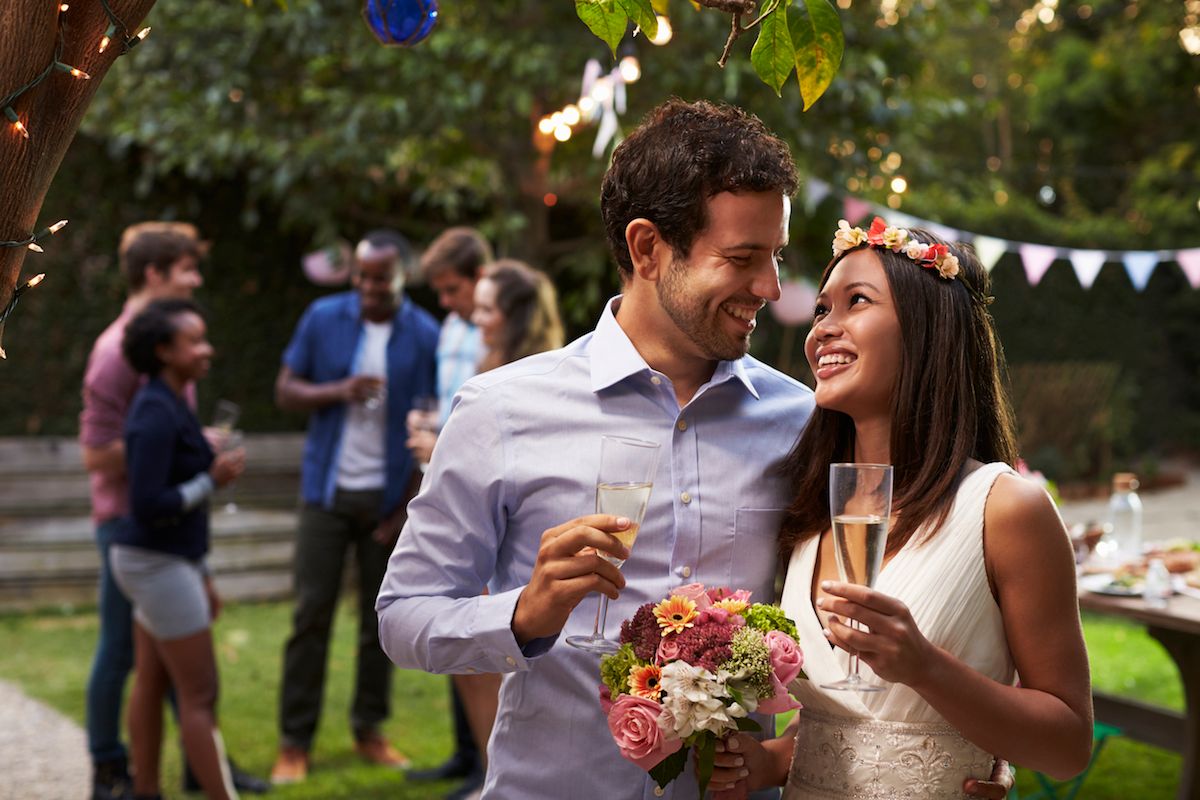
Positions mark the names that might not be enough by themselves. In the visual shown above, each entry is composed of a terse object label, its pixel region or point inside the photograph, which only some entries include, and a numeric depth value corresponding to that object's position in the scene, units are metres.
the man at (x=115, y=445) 4.84
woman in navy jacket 4.43
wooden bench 9.18
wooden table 4.58
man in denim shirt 5.62
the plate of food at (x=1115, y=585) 4.79
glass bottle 5.39
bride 2.06
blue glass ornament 2.67
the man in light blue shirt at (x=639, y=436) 2.22
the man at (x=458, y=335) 5.44
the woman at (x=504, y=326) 4.73
